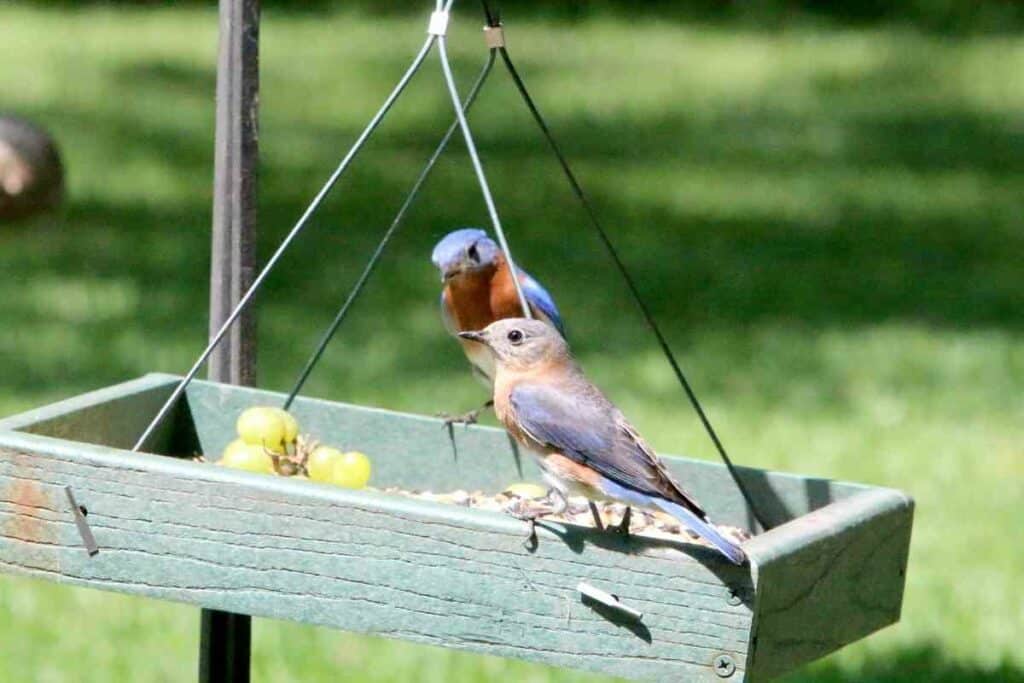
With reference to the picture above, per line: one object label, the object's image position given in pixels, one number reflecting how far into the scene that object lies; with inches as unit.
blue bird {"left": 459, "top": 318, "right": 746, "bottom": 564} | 267.6
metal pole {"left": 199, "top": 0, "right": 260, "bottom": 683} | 340.2
